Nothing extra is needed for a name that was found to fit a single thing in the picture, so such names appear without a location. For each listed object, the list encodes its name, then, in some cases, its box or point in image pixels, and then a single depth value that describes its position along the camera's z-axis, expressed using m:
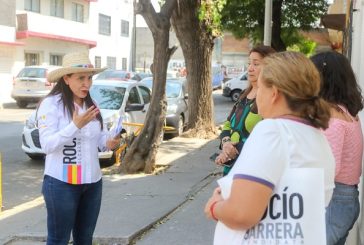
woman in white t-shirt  1.92
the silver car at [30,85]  22.62
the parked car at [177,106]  14.95
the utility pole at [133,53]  38.28
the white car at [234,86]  28.55
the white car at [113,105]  10.62
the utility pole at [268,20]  10.44
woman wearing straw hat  3.64
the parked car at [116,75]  25.07
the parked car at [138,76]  25.69
